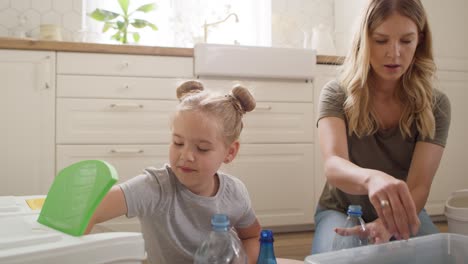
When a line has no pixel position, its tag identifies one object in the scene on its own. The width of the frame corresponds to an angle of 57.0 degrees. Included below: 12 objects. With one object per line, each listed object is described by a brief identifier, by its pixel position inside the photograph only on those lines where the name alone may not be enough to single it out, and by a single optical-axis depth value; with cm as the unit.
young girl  81
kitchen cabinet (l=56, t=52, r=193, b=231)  190
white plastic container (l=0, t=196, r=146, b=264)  46
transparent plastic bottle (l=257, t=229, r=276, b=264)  63
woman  110
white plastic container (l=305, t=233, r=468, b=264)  61
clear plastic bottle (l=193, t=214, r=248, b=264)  66
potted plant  233
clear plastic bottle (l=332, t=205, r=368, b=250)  79
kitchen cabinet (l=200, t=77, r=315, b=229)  216
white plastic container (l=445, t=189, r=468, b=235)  121
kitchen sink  202
